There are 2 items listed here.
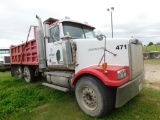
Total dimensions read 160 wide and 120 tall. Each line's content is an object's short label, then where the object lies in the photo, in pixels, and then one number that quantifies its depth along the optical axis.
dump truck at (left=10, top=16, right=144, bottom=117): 3.22
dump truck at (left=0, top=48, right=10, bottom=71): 11.62
